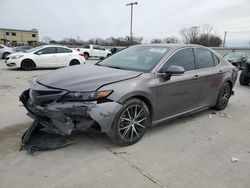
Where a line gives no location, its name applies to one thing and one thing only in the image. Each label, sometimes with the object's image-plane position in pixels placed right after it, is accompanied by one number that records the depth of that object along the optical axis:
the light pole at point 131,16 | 24.88
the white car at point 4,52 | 16.72
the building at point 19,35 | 63.56
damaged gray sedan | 2.51
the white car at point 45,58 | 9.67
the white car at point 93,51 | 19.41
